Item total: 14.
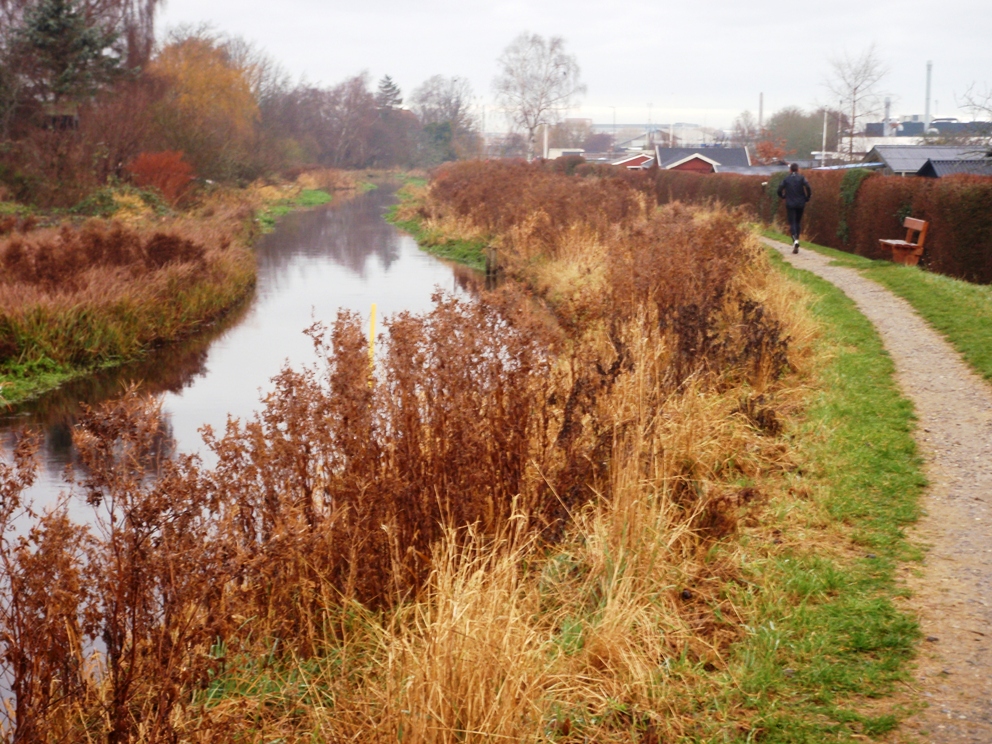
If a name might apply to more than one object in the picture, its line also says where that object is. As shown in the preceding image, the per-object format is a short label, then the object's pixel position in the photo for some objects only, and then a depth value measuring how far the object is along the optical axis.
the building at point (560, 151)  97.02
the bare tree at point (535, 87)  75.38
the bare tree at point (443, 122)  102.12
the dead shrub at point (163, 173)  30.20
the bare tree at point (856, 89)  47.97
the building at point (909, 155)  30.83
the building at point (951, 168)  27.23
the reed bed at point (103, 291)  12.88
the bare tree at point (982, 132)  22.62
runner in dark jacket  20.12
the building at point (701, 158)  62.91
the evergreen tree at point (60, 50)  30.47
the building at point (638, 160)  78.38
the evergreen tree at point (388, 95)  111.69
